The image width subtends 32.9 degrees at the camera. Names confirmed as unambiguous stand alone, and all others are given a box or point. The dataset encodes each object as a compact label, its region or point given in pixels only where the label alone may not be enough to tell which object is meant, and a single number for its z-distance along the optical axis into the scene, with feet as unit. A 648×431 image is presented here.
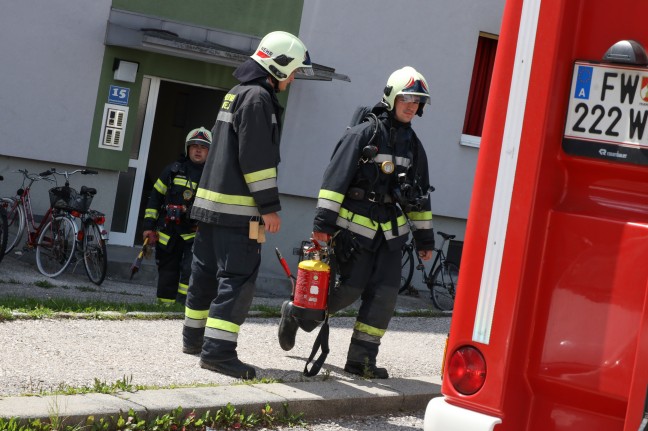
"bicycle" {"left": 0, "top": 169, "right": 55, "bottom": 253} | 42.86
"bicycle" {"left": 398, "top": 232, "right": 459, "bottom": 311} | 49.16
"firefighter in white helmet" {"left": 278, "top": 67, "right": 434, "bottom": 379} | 24.56
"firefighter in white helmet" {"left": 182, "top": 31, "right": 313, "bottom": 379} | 22.89
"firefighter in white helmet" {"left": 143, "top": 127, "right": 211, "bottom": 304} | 35.24
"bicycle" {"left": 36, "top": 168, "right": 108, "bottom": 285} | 42.24
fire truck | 12.37
